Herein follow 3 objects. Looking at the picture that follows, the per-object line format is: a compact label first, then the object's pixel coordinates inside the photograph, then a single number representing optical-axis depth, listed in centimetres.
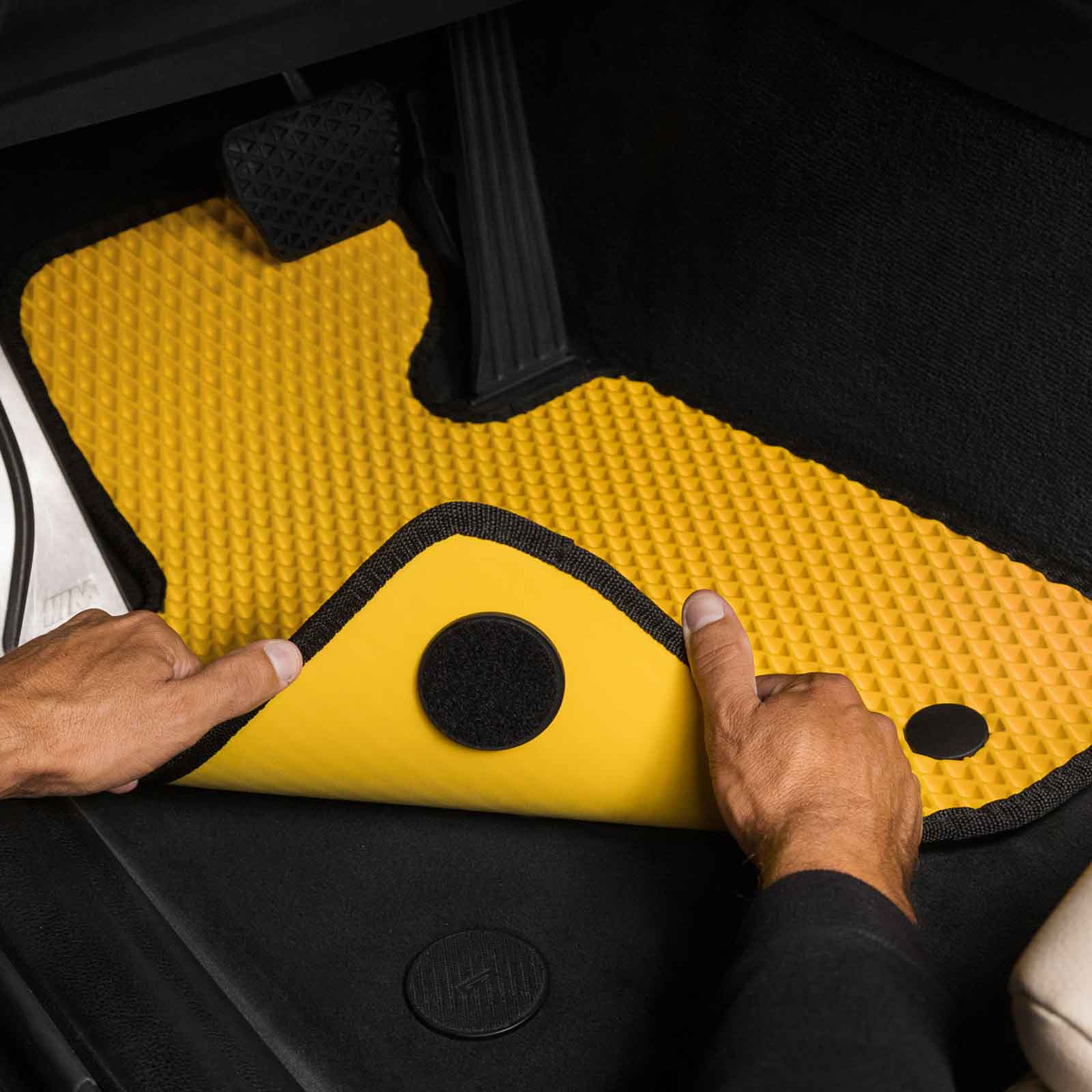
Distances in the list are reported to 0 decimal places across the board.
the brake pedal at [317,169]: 124
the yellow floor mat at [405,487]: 105
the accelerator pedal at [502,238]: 126
